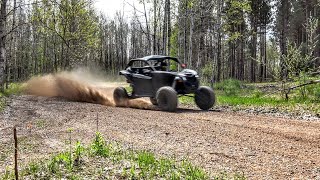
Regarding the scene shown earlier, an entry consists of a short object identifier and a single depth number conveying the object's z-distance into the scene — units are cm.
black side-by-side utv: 1133
